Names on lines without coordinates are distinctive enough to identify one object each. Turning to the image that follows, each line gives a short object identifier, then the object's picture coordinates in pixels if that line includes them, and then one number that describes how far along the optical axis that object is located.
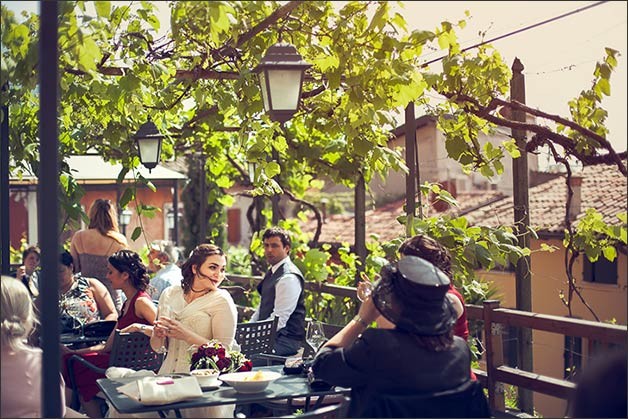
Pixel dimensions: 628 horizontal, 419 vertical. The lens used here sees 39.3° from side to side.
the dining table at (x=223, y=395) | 3.81
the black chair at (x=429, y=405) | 3.41
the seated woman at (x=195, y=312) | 4.72
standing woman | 8.04
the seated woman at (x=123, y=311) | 5.52
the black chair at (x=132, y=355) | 5.16
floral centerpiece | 4.35
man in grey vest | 6.38
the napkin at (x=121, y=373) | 4.43
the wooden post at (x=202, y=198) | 12.16
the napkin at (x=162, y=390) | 3.77
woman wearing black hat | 3.41
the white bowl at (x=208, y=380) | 4.08
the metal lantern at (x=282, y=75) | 4.62
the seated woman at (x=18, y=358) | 3.52
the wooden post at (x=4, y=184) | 5.19
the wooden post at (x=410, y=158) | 6.19
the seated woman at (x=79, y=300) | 6.47
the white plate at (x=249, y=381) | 3.98
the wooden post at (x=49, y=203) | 2.89
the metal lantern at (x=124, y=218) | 15.32
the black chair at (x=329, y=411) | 3.72
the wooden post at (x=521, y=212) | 6.02
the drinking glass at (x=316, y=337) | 4.39
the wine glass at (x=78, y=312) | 6.43
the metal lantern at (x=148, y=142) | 8.67
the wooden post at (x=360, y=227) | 8.48
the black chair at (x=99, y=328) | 6.42
